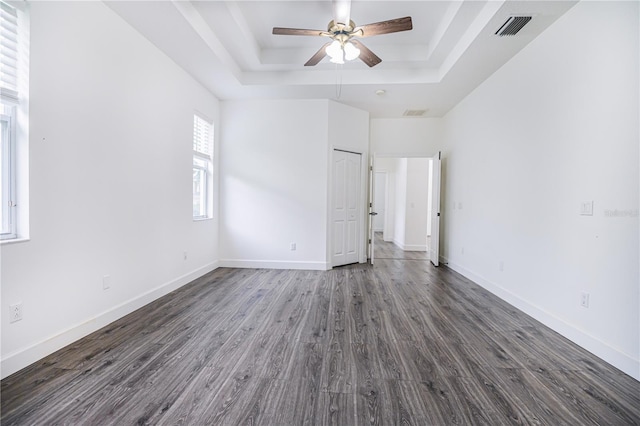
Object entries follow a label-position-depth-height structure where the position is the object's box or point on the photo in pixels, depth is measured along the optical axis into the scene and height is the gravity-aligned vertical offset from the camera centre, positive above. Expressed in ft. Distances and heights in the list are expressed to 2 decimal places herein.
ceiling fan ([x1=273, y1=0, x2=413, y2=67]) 8.08 +5.66
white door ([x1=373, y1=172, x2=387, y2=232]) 33.68 +0.93
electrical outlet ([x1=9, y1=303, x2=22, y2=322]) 5.61 -2.31
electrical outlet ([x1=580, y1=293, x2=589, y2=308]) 7.06 -2.36
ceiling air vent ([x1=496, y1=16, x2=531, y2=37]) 8.00 +5.87
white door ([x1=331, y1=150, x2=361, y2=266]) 15.38 +0.08
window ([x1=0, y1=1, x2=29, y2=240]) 5.70 +1.88
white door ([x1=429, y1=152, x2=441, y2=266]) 16.17 -0.15
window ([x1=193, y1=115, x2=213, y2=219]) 13.38 +2.08
